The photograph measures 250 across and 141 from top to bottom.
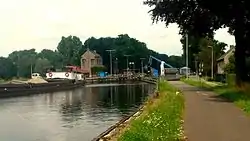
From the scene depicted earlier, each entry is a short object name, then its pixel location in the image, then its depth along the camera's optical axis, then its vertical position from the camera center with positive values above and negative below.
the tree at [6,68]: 169.70 +3.96
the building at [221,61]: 91.66 +3.36
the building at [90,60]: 183.50 +7.50
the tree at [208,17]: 34.88 +5.10
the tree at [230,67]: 69.39 +1.51
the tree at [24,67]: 186.70 +4.70
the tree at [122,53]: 193.62 +10.43
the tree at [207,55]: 95.75 +4.81
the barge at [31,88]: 69.81 -1.70
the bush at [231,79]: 45.11 -0.22
